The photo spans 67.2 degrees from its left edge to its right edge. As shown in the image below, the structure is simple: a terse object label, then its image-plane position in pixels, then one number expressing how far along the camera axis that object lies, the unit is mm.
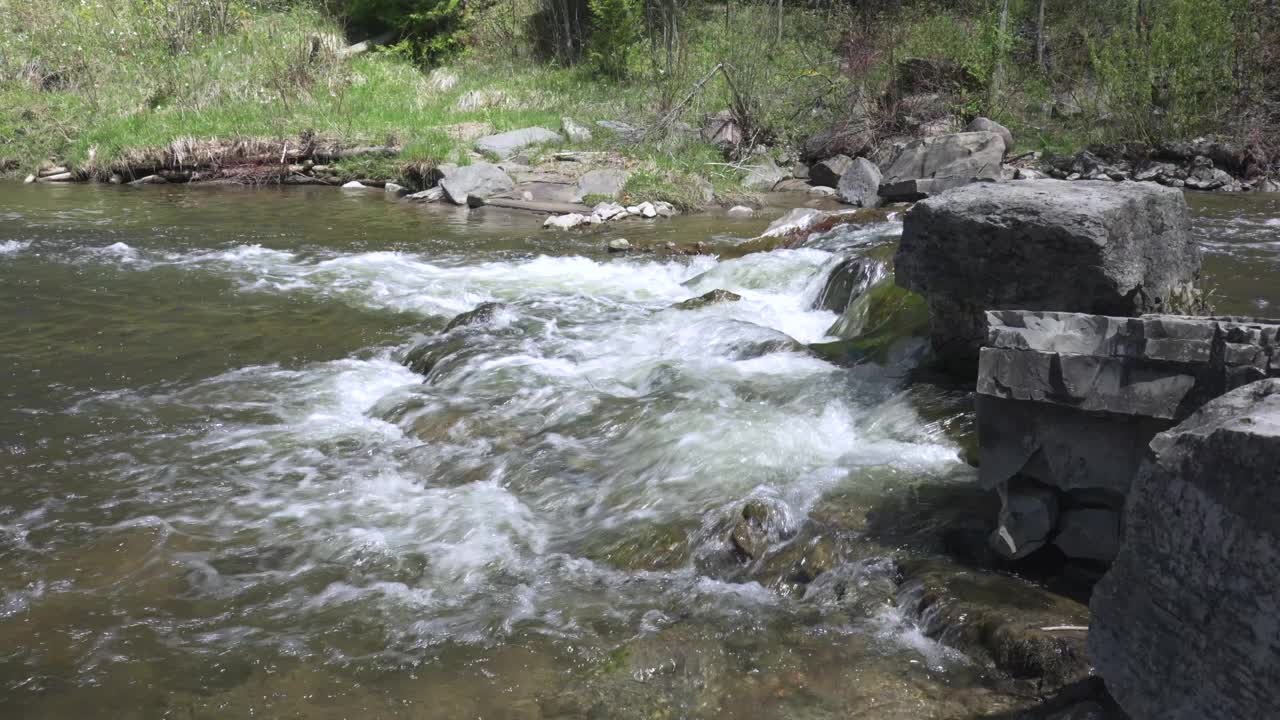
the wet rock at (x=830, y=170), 15859
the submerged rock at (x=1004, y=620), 3166
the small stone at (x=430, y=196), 15461
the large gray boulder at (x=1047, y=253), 4793
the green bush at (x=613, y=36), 21328
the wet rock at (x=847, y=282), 8023
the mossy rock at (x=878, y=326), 6469
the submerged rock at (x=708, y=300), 8344
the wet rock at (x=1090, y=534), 3576
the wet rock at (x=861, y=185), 14438
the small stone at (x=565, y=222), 12867
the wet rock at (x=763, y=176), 15695
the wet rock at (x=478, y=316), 7758
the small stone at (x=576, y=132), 17391
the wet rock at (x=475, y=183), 14984
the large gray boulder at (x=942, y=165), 13758
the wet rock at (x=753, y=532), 4164
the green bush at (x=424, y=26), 24109
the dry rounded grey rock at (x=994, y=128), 16556
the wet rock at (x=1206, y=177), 14219
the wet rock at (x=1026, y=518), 3668
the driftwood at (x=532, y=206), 13898
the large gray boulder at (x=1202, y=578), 2062
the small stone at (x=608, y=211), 13383
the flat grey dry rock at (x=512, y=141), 17000
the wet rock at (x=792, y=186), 15838
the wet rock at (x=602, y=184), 14383
